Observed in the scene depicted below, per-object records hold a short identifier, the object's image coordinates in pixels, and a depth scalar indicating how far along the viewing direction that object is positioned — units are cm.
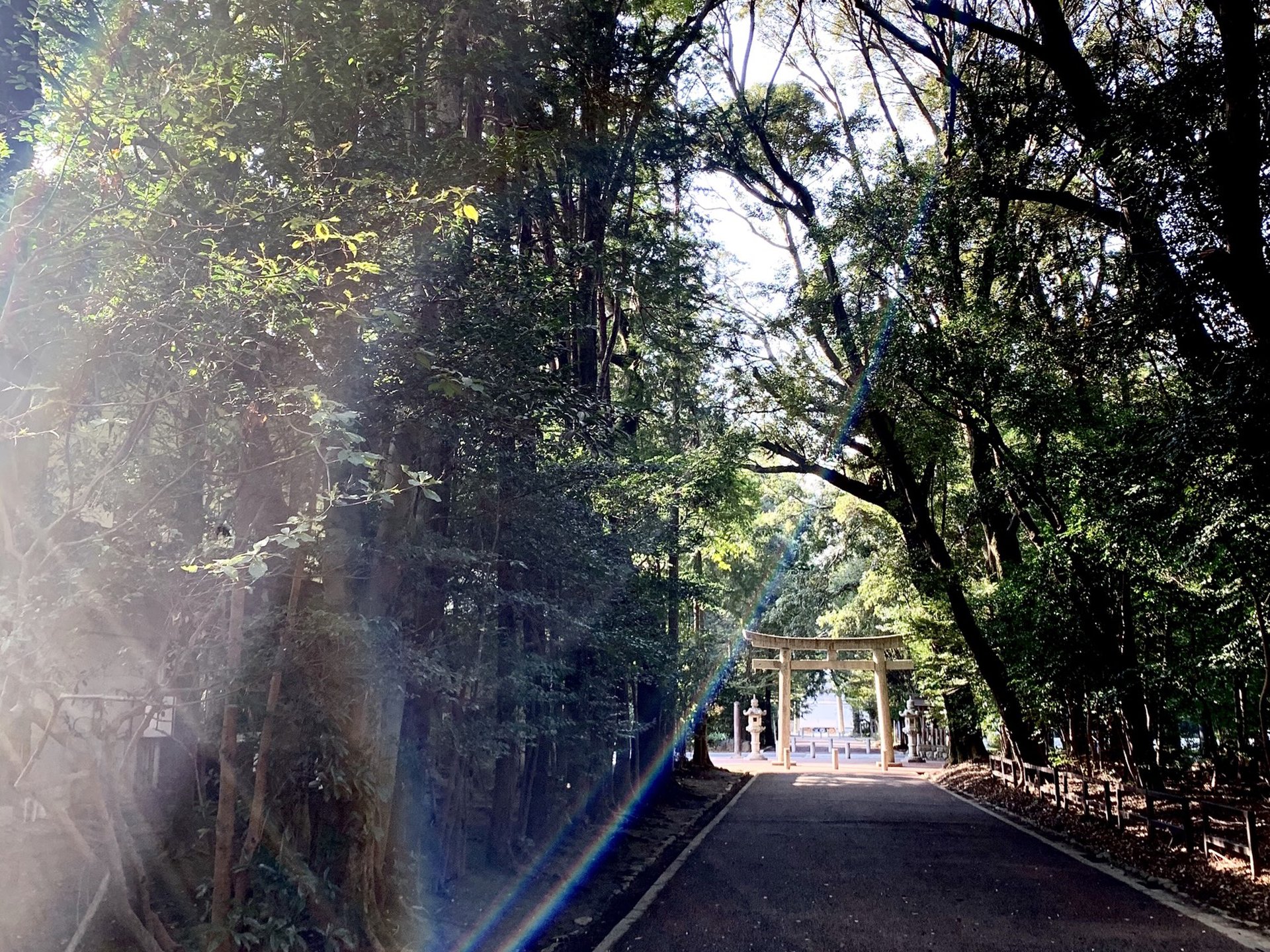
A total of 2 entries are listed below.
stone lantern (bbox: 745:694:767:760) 2853
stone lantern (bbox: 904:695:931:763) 2867
